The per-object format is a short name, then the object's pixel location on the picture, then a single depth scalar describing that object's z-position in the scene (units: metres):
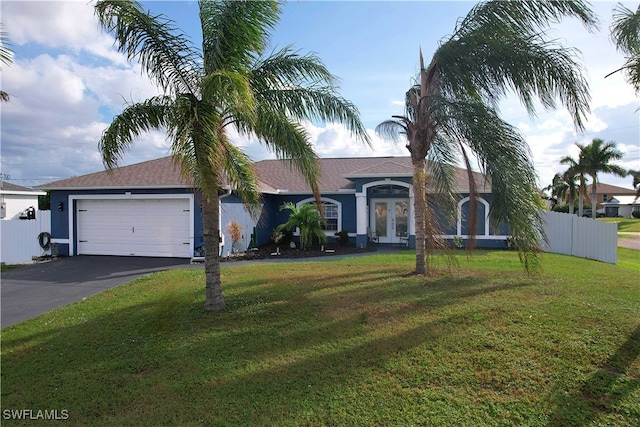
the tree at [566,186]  37.47
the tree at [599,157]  34.94
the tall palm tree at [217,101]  6.09
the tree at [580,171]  35.81
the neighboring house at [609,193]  62.47
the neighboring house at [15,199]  25.53
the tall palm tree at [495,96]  6.63
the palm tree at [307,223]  15.97
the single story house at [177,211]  14.41
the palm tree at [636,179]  41.36
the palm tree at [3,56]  5.38
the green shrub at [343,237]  17.48
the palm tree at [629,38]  6.49
